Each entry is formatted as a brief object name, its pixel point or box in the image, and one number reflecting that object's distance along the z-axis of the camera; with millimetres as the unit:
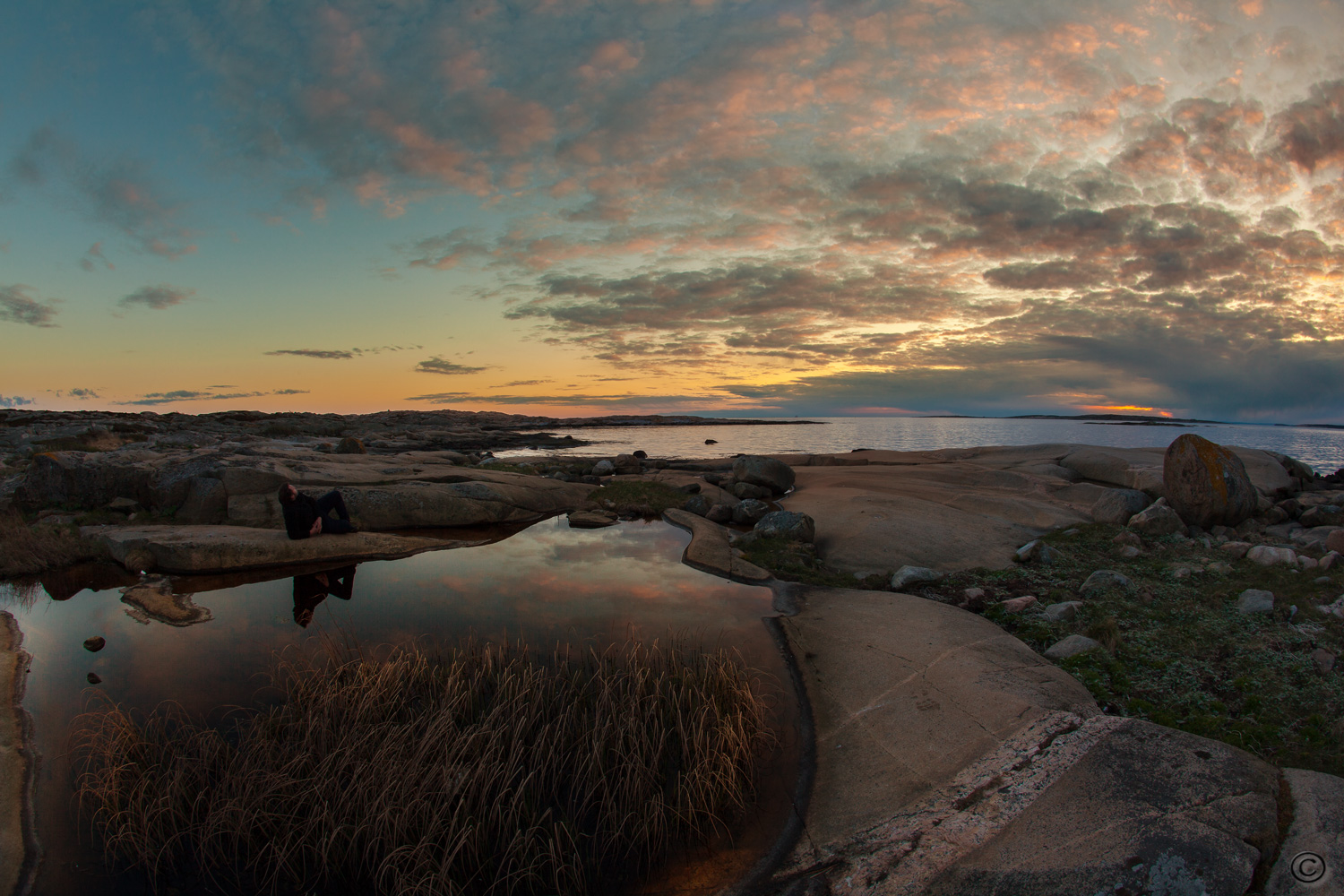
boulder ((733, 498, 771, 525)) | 20047
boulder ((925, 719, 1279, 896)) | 4113
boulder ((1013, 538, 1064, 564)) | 12789
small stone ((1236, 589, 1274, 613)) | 8930
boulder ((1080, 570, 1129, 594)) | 10664
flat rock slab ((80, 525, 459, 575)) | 12617
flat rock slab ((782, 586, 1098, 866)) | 5590
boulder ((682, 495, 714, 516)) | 20458
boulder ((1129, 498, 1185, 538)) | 14484
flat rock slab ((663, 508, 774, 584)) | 12741
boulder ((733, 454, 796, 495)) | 25109
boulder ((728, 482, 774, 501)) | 24406
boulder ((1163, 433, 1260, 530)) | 15203
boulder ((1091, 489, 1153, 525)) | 16312
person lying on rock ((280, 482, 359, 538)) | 13562
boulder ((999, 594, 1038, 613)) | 10062
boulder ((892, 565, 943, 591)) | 11852
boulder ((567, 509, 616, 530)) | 18469
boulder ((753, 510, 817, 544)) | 15508
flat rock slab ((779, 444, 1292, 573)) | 14484
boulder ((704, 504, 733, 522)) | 20016
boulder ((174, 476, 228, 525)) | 16125
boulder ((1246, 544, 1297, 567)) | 10867
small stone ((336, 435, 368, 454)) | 33031
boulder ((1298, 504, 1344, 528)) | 15227
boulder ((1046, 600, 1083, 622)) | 9320
